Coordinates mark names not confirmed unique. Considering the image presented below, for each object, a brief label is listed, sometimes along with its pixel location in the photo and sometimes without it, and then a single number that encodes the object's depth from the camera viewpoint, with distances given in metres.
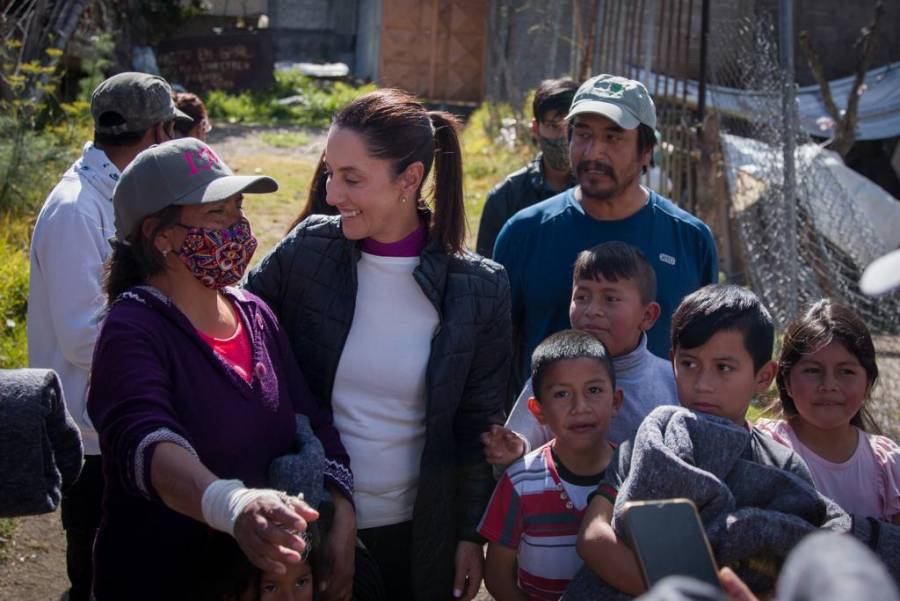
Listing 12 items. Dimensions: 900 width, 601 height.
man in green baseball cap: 3.35
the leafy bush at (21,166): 6.18
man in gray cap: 3.28
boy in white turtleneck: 2.97
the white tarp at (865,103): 11.94
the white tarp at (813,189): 7.11
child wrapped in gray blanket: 2.17
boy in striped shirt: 2.70
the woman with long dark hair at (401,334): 2.79
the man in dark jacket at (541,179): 4.59
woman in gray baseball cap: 2.14
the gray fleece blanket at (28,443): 1.90
